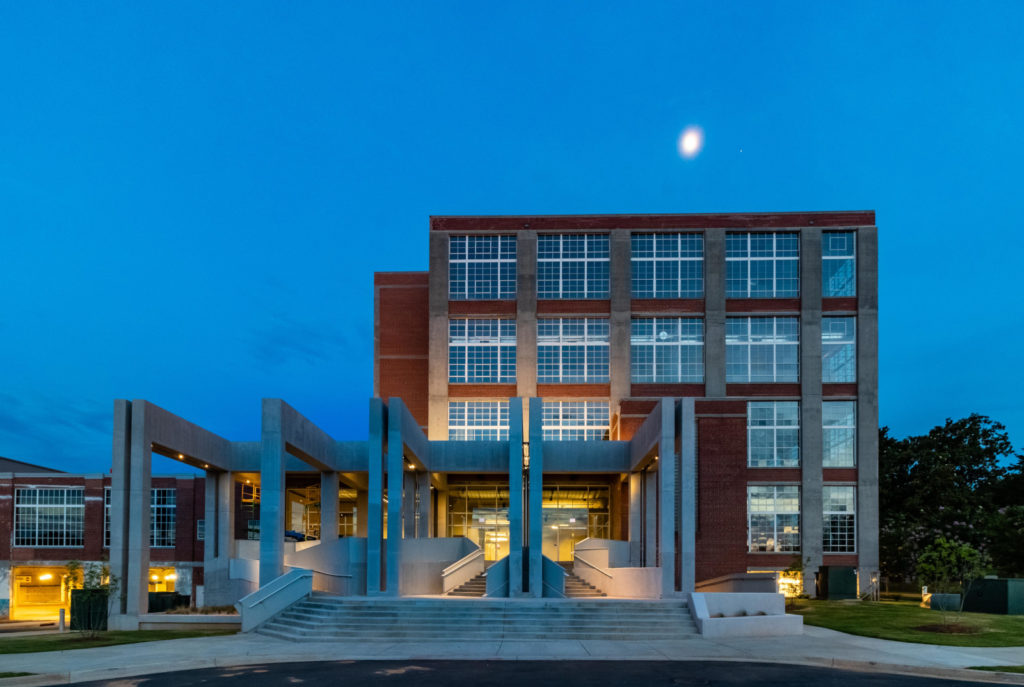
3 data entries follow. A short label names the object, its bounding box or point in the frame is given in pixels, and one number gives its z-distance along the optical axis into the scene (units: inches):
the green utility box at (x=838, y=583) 1850.4
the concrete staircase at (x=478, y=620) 968.9
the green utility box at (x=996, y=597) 1198.9
